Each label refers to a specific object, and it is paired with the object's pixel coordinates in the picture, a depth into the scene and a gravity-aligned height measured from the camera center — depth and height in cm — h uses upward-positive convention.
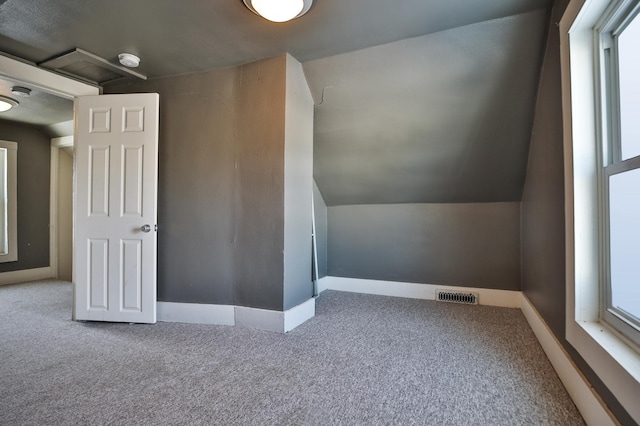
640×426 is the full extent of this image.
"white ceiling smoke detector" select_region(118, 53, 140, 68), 267 +129
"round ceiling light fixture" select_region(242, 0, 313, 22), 190 +122
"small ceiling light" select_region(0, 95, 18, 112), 362 +127
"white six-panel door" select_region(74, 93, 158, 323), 289 +7
